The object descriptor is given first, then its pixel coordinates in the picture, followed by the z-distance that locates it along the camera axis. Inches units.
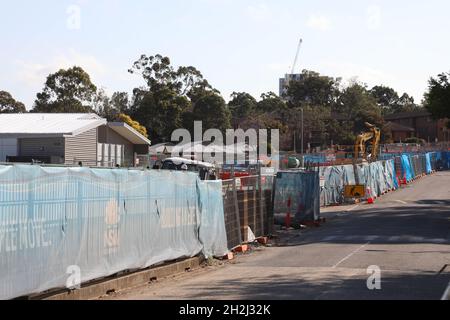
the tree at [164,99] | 3346.5
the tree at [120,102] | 4034.9
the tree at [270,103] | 4949.1
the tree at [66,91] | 3011.8
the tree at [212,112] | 3523.6
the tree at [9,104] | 3688.5
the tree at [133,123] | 2917.3
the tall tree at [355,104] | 4530.0
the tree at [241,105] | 4876.2
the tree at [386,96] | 6963.6
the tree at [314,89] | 5118.1
